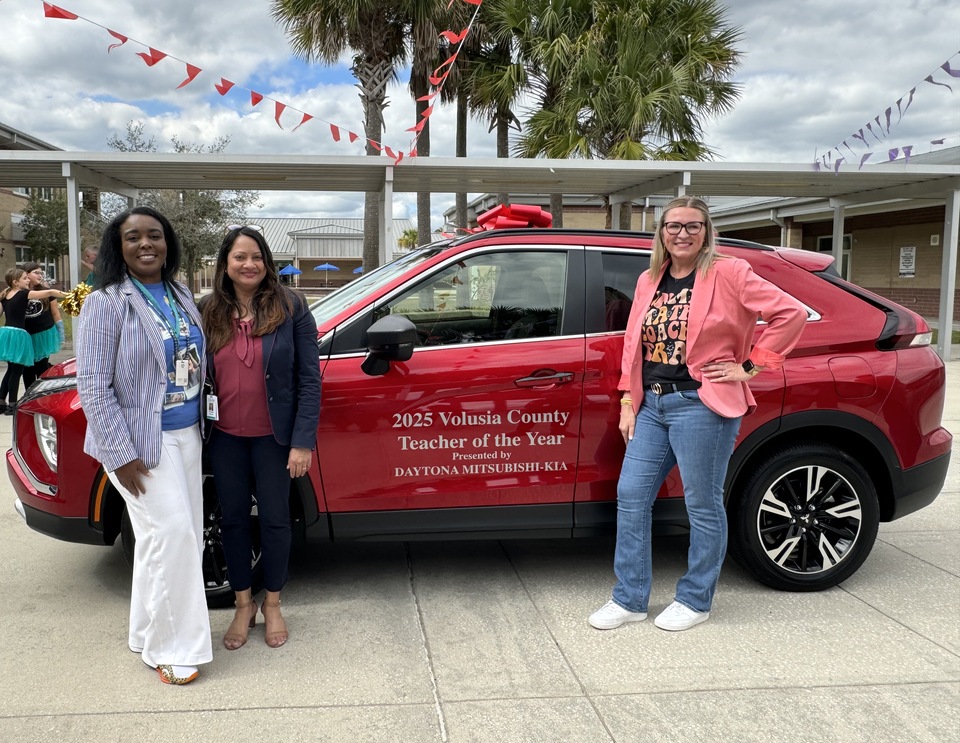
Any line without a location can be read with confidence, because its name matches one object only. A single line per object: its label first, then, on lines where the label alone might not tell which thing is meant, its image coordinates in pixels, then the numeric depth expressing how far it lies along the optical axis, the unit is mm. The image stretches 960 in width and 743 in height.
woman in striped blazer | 2873
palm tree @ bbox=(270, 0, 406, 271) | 16672
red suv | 3613
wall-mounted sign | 23547
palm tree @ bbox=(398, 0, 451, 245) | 16891
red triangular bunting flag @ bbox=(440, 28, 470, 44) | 10102
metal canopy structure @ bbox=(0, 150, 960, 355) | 11836
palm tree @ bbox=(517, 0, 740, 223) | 15172
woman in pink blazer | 3377
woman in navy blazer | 3168
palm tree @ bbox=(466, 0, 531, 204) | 16609
